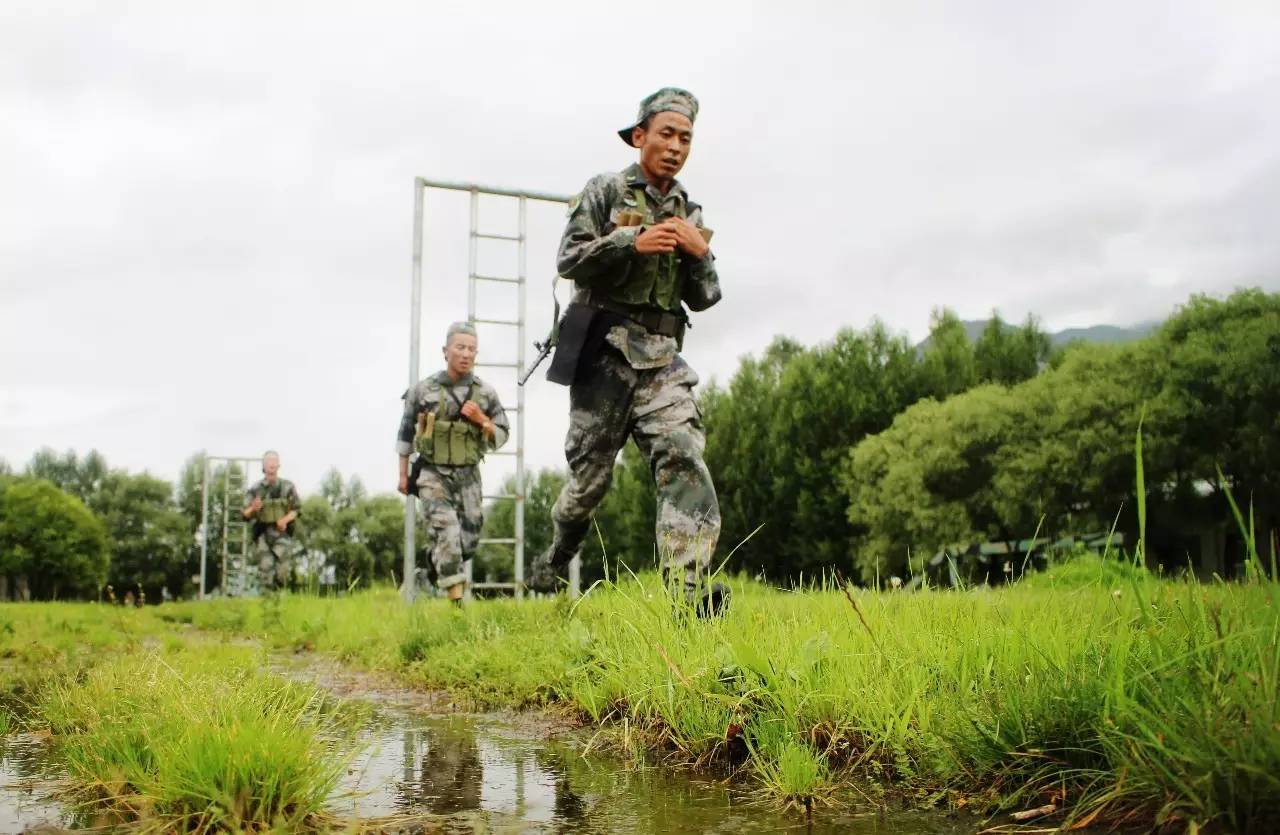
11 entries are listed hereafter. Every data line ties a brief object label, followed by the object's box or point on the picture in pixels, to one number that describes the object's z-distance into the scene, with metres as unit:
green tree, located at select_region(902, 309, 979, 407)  37.78
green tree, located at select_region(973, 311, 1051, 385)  39.03
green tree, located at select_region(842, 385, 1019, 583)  29.52
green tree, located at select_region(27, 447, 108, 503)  85.56
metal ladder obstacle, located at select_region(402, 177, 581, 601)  11.01
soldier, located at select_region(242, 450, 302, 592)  15.66
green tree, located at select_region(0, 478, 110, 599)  59.03
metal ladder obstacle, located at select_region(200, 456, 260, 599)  27.59
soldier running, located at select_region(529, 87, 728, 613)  4.71
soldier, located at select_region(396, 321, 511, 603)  8.69
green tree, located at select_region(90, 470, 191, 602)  70.94
